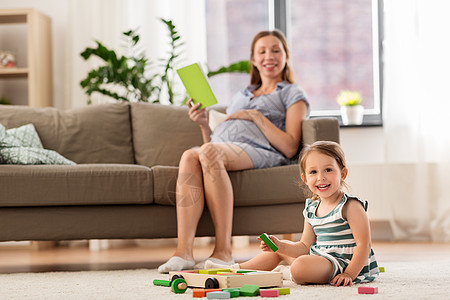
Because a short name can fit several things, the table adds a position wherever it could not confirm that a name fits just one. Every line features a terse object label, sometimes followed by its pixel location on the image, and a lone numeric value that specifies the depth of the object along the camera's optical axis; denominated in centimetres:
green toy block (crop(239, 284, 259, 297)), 371
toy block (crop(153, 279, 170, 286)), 395
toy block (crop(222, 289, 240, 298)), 369
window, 654
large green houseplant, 591
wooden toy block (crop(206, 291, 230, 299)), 366
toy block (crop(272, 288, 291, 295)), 374
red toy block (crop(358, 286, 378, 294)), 370
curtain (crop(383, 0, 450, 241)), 597
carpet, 373
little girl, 391
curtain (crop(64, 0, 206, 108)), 632
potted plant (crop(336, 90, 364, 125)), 627
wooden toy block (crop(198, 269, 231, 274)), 390
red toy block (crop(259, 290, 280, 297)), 368
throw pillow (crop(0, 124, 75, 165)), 475
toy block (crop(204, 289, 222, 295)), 374
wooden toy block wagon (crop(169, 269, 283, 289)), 379
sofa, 461
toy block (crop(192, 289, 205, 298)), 373
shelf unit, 618
